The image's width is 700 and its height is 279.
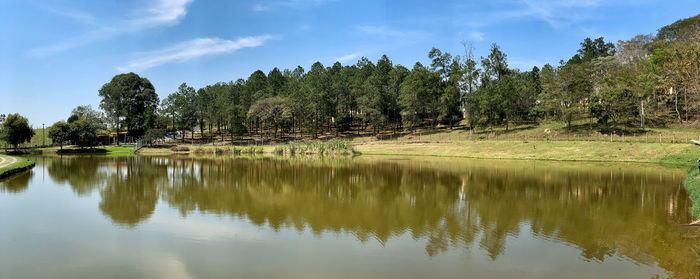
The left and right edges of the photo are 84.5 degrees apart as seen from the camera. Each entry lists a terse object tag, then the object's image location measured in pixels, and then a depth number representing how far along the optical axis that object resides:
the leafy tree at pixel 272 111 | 80.50
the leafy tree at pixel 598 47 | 89.29
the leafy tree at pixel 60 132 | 65.94
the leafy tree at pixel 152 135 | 74.44
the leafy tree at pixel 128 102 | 86.00
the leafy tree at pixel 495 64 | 82.68
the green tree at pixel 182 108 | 84.69
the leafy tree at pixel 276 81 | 98.06
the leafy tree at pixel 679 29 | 67.82
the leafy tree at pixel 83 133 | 67.06
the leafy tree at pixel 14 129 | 64.00
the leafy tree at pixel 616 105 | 57.06
